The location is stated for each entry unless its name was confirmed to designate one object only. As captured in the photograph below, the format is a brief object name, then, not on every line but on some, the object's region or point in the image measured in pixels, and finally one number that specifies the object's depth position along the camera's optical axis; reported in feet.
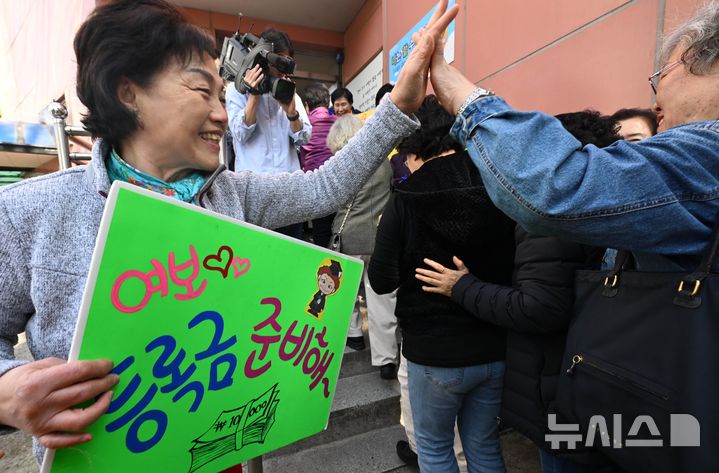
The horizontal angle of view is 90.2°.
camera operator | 7.88
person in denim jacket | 2.11
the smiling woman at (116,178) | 1.88
